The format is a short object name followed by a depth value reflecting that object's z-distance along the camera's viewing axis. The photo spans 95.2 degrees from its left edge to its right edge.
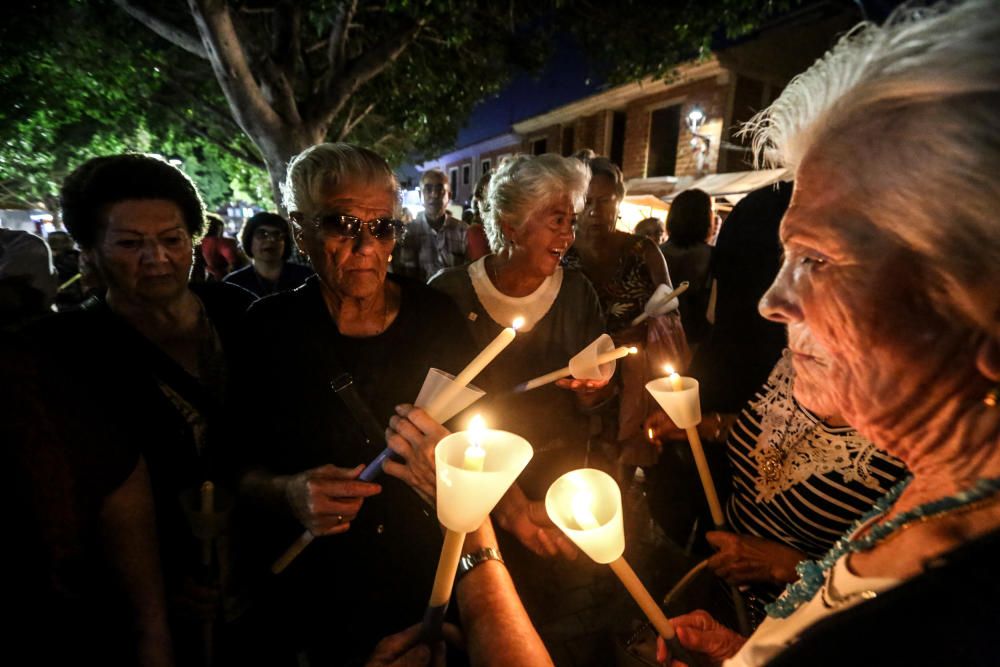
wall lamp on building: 16.28
